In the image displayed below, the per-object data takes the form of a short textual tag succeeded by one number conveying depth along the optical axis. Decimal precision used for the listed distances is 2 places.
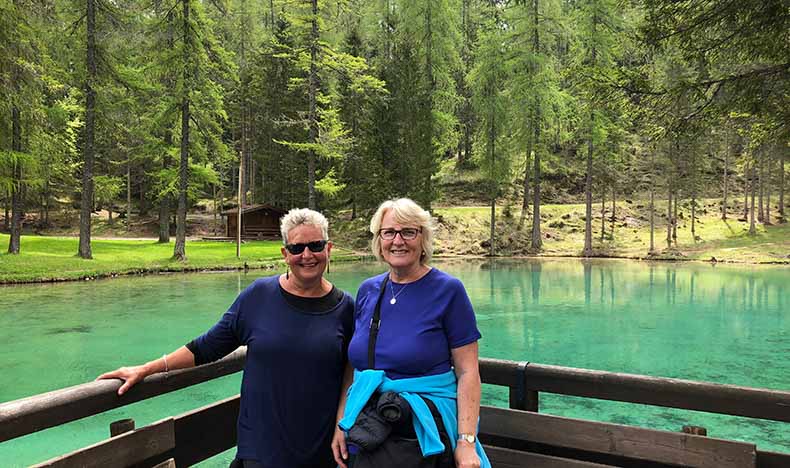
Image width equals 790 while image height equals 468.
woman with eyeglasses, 2.08
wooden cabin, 41.28
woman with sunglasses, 2.40
